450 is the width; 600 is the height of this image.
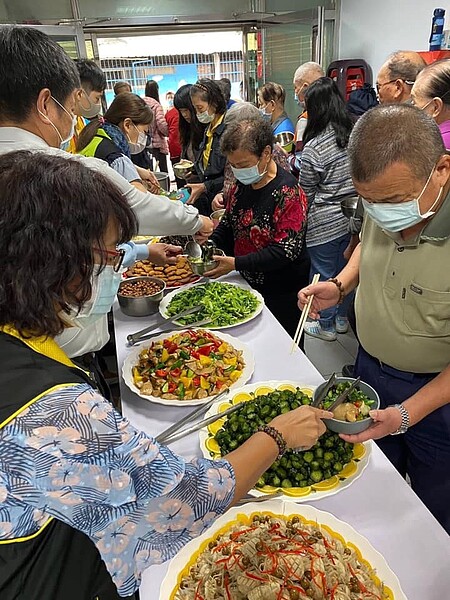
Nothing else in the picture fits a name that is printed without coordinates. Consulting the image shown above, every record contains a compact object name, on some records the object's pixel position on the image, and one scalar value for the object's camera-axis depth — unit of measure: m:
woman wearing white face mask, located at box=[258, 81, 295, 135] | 4.52
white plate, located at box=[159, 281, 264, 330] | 2.03
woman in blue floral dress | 0.71
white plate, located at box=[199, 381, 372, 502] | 1.17
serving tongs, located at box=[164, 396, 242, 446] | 1.37
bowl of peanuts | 2.16
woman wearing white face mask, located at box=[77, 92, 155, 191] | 2.83
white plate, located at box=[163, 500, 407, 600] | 0.97
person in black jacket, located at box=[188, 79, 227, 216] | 3.81
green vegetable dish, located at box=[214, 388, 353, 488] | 1.21
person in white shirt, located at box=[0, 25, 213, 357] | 1.49
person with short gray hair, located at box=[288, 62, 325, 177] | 4.18
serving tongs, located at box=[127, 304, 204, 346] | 1.95
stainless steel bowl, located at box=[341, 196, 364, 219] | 3.02
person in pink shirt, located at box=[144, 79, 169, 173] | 6.79
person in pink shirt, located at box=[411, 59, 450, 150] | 2.36
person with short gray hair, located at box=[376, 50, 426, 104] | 3.07
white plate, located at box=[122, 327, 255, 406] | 1.55
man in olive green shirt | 1.26
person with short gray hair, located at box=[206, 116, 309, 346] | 2.22
